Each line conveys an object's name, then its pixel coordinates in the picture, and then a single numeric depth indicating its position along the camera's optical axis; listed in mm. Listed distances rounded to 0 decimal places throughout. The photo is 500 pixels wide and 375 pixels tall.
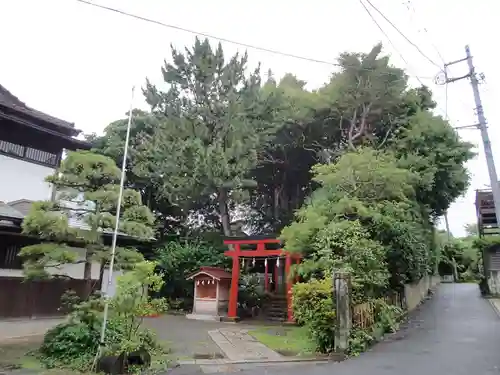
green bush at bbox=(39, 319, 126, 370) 8000
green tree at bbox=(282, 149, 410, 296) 12016
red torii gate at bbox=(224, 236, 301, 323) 18391
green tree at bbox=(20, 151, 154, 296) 8695
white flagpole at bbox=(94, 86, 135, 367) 7719
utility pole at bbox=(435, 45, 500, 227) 10188
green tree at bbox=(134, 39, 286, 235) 19562
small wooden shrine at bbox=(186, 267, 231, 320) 18711
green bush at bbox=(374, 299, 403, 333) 12031
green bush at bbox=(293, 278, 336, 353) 9461
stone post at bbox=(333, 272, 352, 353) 9234
